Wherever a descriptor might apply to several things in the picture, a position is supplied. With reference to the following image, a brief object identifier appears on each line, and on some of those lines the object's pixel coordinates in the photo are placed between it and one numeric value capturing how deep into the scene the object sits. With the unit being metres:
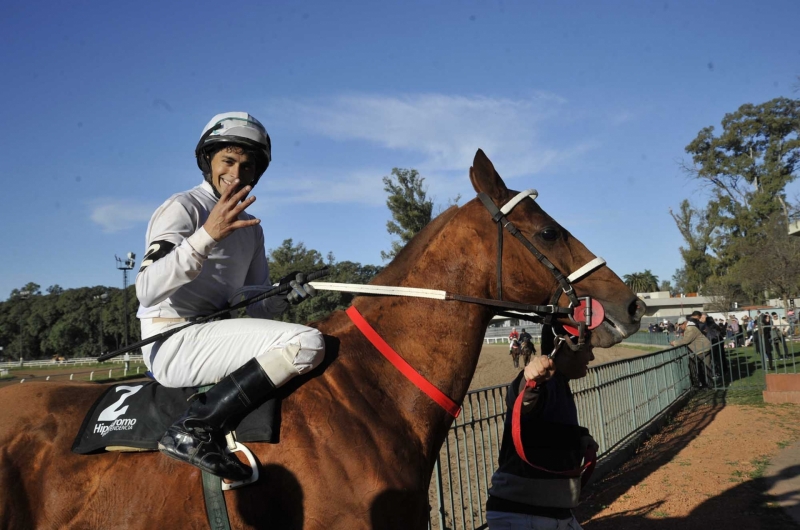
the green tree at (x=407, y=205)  37.09
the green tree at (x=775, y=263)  38.62
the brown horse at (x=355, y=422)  2.43
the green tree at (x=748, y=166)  49.03
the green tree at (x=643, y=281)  97.12
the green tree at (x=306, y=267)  44.09
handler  3.73
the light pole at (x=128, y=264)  34.12
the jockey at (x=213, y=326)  2.43
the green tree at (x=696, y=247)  57.88
